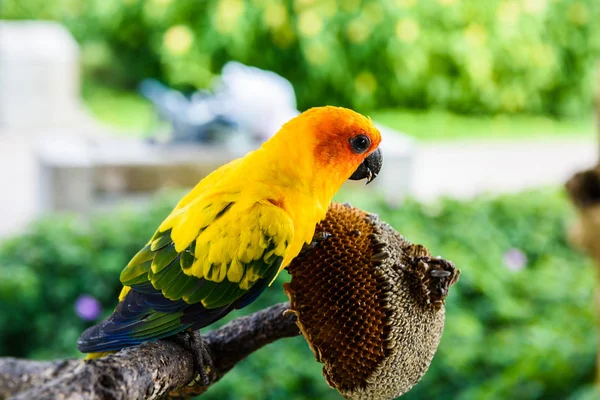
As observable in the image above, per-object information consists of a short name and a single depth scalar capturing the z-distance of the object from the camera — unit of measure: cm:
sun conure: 118
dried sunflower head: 119
